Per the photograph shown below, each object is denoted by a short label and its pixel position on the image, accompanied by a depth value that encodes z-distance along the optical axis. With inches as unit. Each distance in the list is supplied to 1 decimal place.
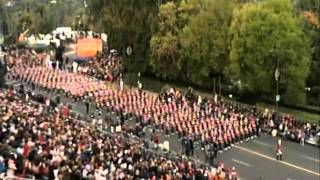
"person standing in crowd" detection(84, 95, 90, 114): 1900.3
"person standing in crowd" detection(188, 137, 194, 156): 1601.9
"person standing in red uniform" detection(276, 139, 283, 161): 1641.5
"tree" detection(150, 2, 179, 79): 2421.3
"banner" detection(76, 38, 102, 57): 2645.2
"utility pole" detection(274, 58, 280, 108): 2103.8
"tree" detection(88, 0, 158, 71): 2524.6
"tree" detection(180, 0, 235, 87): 2341.3
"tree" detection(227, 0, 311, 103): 2145.7
